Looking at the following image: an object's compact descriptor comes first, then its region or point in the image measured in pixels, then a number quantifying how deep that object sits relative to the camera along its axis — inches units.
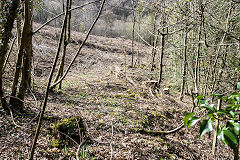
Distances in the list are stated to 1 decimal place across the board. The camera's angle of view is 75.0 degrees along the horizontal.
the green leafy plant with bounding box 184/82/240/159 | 28.2
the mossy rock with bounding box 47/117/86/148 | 113.3
